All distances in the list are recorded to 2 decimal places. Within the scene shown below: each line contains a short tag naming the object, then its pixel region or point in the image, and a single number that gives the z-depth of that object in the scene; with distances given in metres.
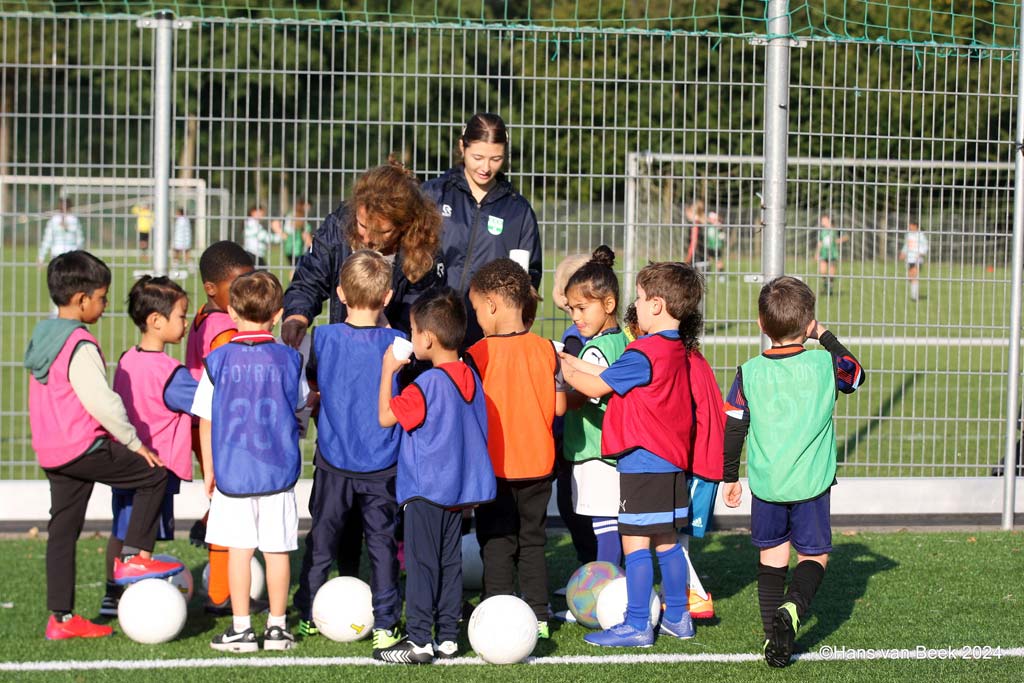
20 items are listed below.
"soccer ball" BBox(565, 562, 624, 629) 10.27
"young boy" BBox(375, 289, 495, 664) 9.22
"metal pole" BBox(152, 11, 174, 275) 13.63
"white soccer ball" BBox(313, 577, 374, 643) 9.75
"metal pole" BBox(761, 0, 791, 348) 14.08
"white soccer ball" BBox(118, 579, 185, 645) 9.73
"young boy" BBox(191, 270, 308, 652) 9.38
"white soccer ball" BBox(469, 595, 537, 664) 9.21
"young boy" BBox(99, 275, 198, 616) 10.34
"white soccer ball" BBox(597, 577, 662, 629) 9.98
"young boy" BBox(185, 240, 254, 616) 10.68
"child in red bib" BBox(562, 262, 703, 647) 9.59
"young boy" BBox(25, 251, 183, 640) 9.91
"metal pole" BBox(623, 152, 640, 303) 14.08
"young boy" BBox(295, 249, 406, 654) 9.57
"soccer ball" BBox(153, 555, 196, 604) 10.51
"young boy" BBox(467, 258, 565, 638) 9.69
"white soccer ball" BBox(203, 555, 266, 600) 10.64
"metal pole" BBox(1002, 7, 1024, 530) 13.92
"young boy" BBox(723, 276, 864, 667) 9.34
